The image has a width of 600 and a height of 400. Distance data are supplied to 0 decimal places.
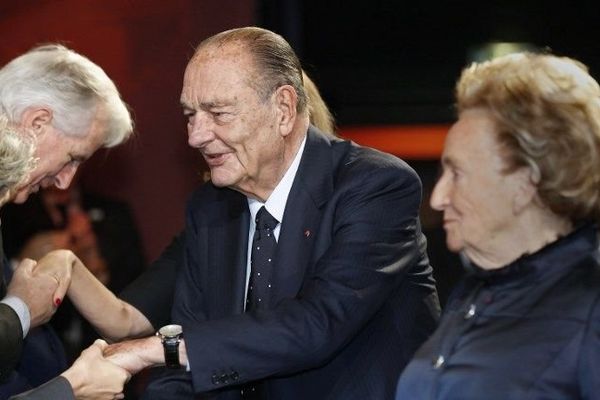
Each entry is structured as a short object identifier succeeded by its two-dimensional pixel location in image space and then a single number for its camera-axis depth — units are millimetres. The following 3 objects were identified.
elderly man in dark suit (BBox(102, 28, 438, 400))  2818
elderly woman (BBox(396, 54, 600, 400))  2146
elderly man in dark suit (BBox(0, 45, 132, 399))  3180
